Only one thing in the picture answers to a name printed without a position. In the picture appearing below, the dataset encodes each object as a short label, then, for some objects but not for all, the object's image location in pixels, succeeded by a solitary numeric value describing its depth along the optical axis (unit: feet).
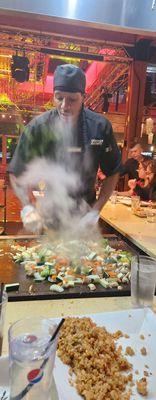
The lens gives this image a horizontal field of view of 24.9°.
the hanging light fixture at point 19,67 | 20.39
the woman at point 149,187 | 15.16
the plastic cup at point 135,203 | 12.29
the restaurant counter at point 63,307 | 4.26
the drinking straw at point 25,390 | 2.52
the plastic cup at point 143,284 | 4.44
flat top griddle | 4.74
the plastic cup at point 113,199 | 13.61
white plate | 2.92
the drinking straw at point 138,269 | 4.50
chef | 7.39
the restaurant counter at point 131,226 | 8.18
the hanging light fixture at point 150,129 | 21.72
